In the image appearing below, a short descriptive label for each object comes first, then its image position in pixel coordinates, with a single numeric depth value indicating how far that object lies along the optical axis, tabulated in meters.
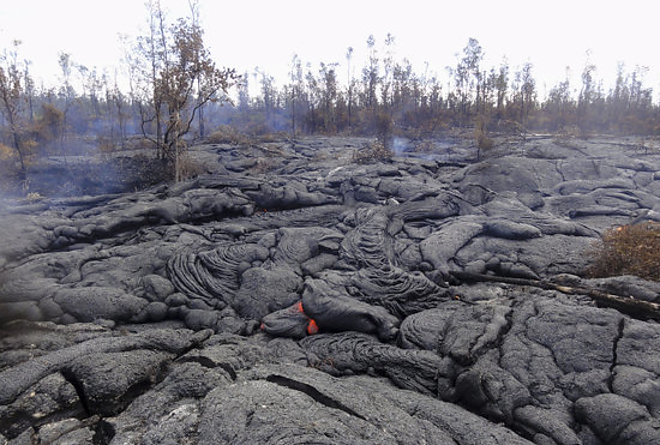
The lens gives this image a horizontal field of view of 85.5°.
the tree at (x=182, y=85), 15.10
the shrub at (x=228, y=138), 24.61
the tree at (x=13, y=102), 16.19
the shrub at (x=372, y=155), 16.49
